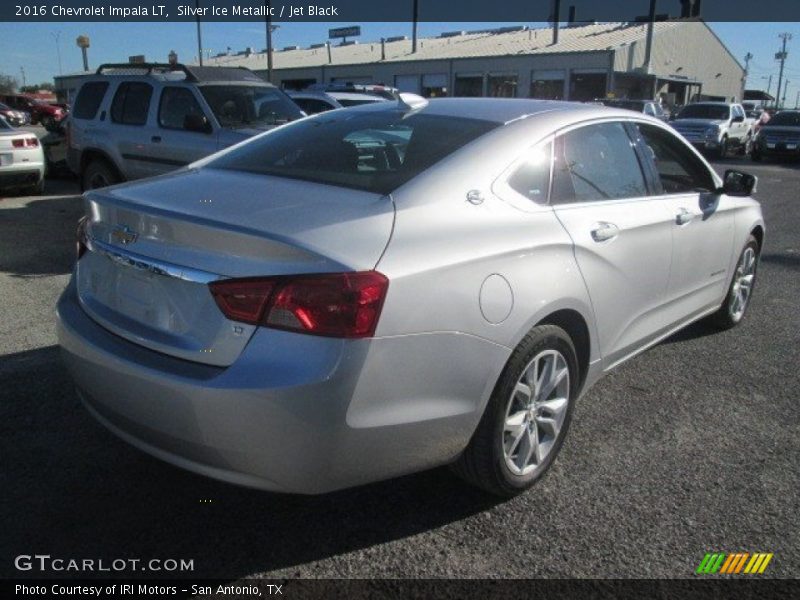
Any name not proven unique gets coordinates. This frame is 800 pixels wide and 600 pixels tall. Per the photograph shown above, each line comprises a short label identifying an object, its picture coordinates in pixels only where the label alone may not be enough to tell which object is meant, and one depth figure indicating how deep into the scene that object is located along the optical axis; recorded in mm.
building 40188
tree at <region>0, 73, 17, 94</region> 75938
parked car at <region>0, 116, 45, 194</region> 10711
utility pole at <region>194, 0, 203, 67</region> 46031
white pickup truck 23719
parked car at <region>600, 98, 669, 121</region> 21722
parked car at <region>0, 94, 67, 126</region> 38844
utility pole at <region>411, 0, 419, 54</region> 49844
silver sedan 2256
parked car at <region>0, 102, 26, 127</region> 31484
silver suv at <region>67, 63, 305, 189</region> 8305
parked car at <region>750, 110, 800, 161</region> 23641
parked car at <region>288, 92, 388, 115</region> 12609
